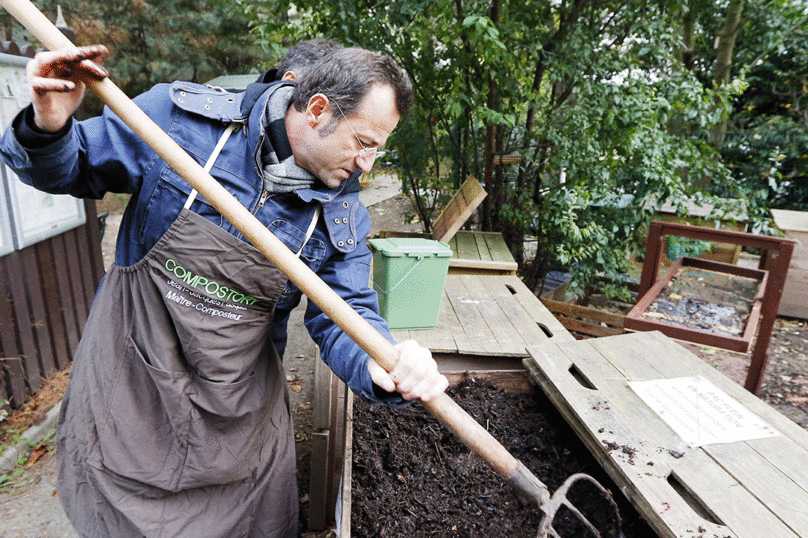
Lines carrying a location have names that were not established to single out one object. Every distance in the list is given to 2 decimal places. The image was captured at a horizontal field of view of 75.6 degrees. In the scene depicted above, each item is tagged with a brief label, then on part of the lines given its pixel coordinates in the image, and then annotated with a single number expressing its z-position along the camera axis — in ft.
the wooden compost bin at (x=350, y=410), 5.43
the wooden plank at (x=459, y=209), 15.11
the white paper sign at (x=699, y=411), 6.60
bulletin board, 11.33
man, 4.92
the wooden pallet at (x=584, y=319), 15.61
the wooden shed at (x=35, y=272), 11.52
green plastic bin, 10.39
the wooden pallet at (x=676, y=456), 5.35
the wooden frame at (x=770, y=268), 10.68
